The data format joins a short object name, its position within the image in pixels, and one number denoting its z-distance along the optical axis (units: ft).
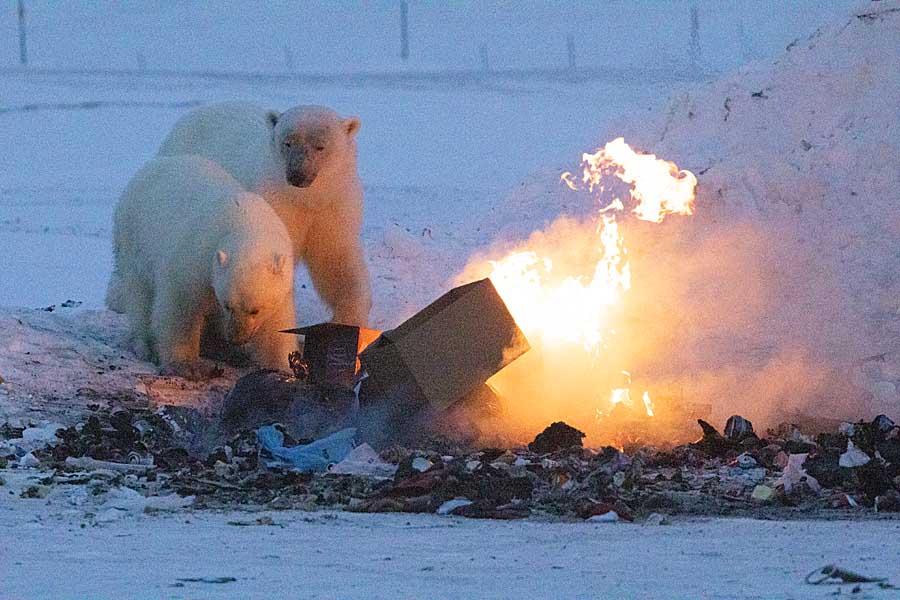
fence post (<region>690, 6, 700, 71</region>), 173.69
